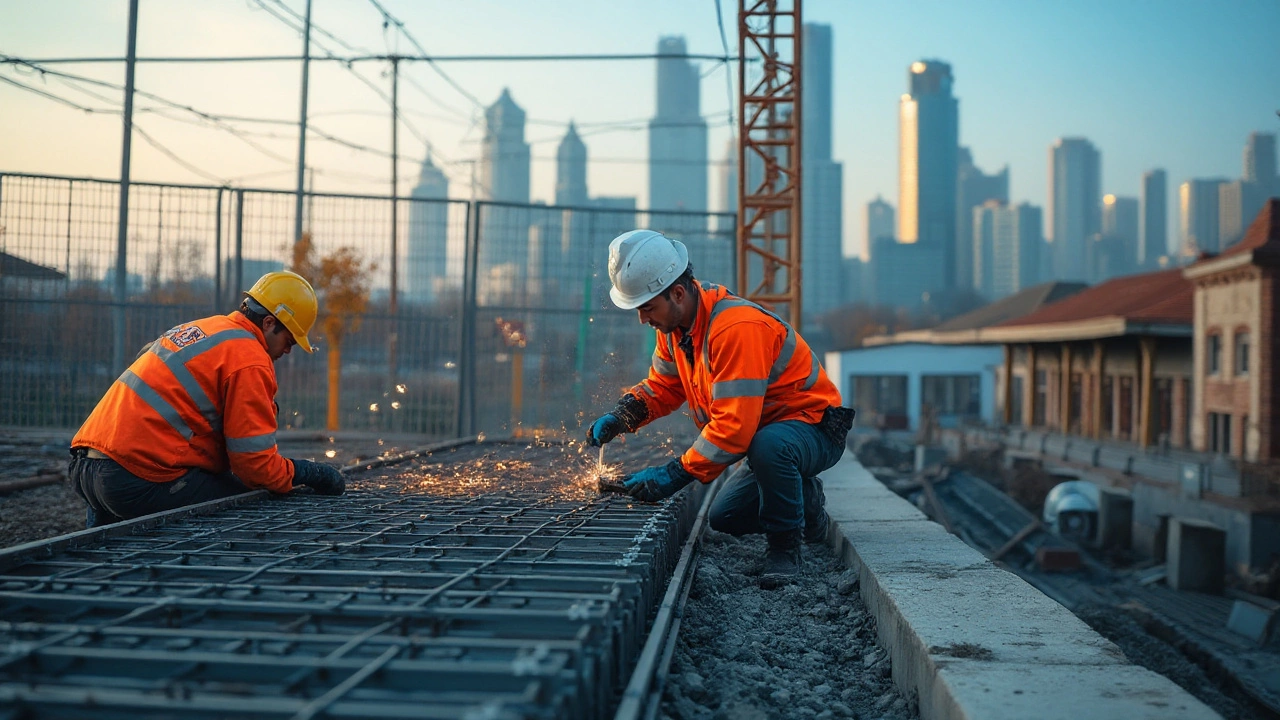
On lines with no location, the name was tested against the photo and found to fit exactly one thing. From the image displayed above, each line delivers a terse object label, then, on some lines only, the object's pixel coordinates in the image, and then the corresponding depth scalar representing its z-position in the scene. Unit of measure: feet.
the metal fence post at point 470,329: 42.70
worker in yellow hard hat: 15.55
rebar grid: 7.13
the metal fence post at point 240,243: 40.98
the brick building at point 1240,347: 78.59
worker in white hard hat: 15.05
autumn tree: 43.24
